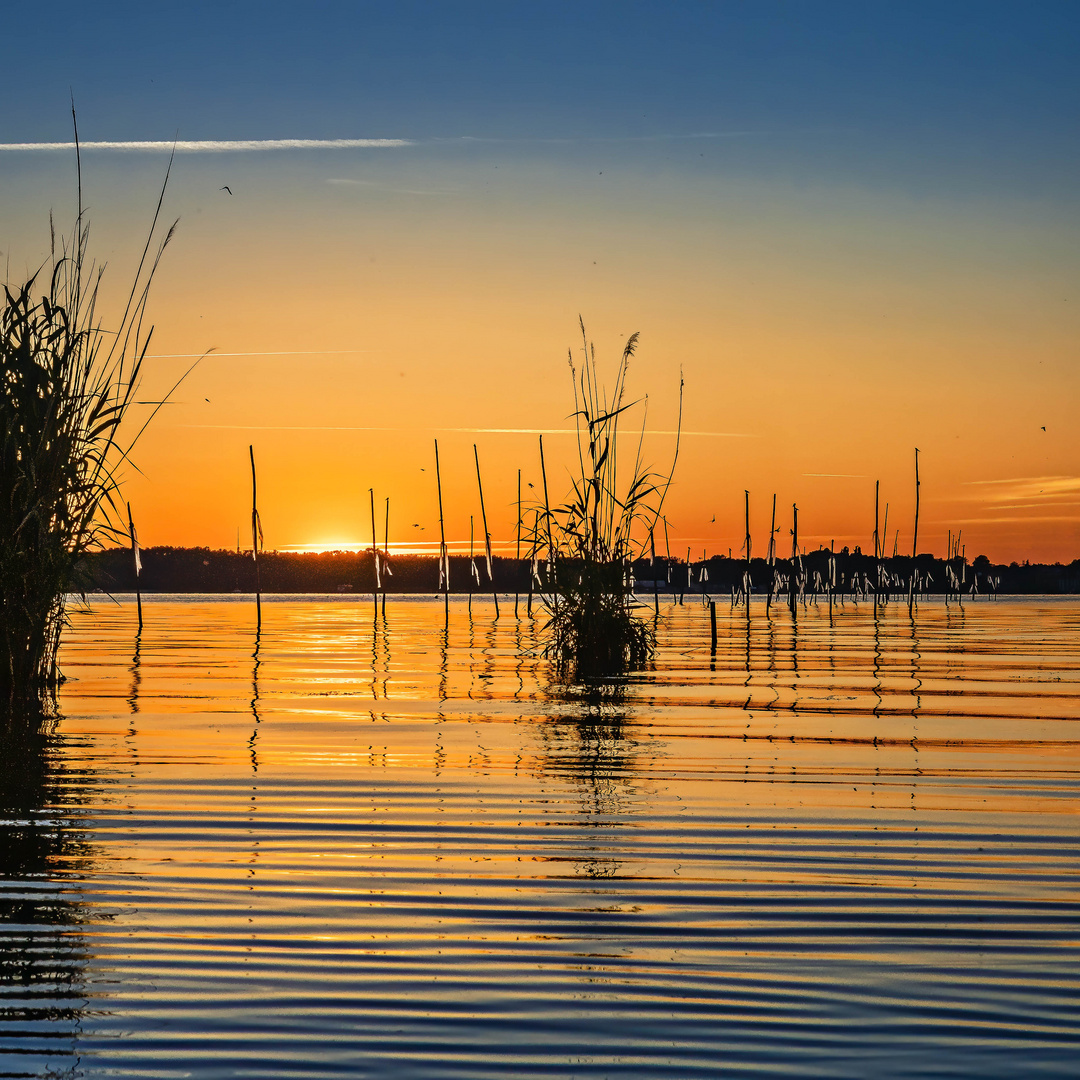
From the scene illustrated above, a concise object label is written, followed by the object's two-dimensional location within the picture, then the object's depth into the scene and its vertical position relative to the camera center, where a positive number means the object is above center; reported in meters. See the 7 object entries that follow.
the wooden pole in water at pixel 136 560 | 47.56 +0.35
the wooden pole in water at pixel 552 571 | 19.61 -0.04
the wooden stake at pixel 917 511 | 86.93 +3.88
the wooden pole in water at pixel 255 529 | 60.31 +1.91
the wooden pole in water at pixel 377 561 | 79.93 +0.48
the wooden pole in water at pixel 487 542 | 68.81 +1.47
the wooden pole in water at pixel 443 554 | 77.69 +0.89
